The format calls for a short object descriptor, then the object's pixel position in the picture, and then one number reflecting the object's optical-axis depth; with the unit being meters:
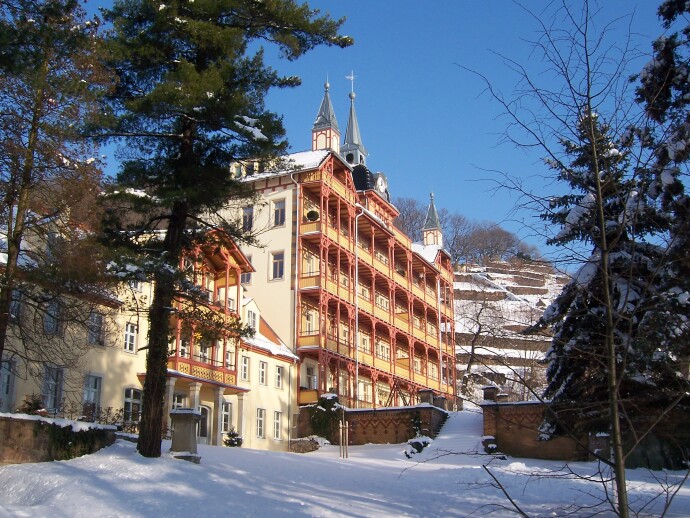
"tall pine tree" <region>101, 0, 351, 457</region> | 16.30
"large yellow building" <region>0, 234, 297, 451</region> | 23.69
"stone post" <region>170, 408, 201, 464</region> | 17.66
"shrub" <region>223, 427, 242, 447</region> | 30.92
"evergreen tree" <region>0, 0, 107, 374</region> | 15.17
